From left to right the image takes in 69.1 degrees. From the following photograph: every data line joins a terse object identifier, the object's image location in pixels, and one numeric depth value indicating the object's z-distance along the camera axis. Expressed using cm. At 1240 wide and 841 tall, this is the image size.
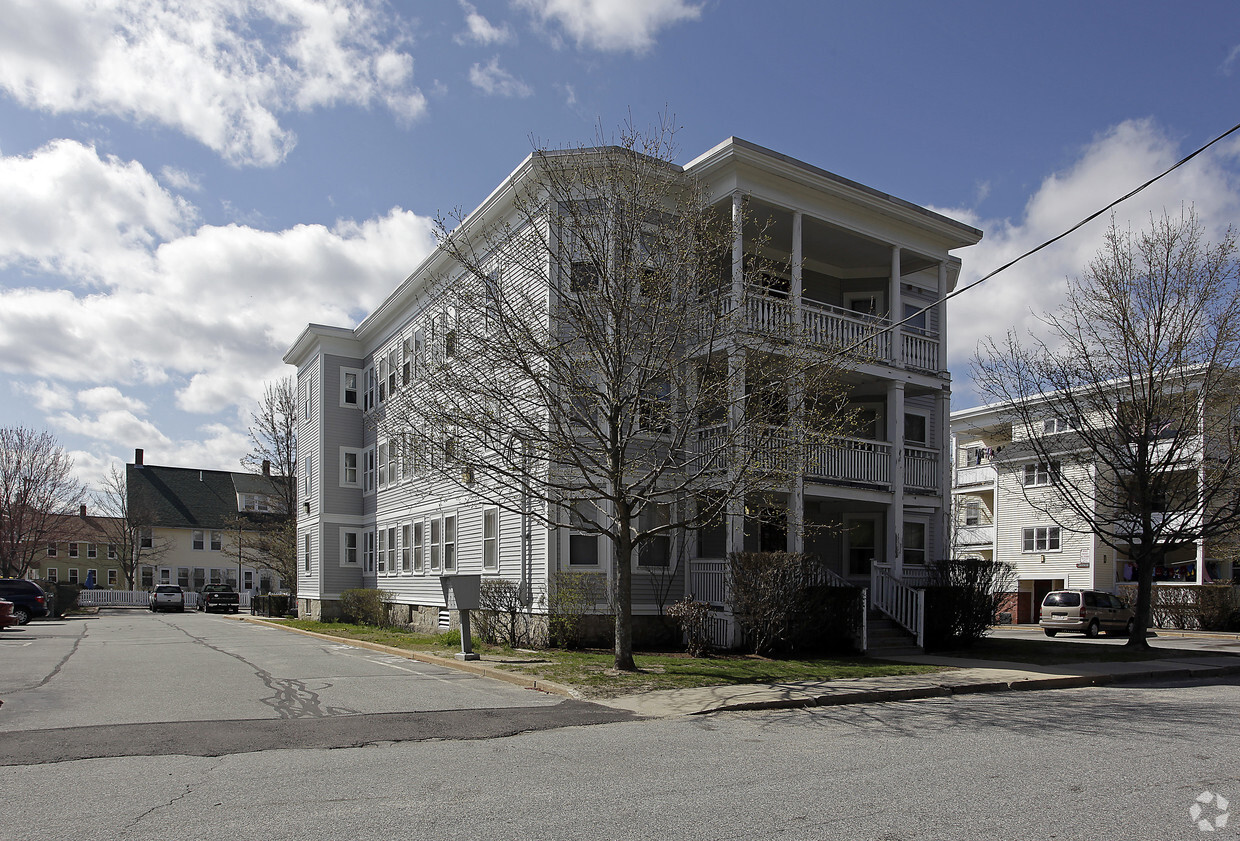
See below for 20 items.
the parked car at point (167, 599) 5147
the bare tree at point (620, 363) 1437
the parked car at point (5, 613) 2522
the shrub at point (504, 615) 1989
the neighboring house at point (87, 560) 6650
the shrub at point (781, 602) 1731
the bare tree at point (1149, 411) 2111
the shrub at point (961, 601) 2041
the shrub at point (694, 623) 1773
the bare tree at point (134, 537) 6041
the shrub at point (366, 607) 2984
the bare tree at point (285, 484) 4147
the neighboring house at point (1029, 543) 3791
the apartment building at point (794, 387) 1750
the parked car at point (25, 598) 3250
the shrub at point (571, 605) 1870
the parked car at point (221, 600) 5122
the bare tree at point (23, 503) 4453
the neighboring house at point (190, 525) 6662
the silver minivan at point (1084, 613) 3091
